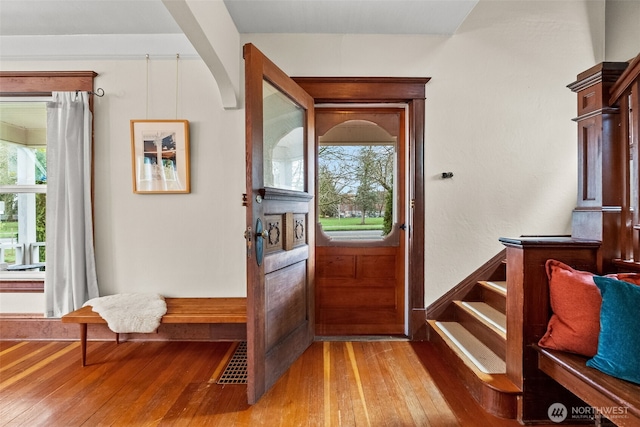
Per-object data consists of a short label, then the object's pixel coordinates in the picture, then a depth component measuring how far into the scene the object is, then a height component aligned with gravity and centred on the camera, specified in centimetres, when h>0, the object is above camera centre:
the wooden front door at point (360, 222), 274 -10
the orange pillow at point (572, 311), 140 -49
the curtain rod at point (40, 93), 258 +103
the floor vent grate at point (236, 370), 201 -113
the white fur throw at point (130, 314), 219 -75
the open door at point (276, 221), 176 -7
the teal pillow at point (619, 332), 122 -51
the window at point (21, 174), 268 +35
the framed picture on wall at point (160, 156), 256 +48
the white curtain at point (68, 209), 249 +3
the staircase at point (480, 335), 167 -96
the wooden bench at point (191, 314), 216 -77
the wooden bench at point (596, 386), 112 -73
